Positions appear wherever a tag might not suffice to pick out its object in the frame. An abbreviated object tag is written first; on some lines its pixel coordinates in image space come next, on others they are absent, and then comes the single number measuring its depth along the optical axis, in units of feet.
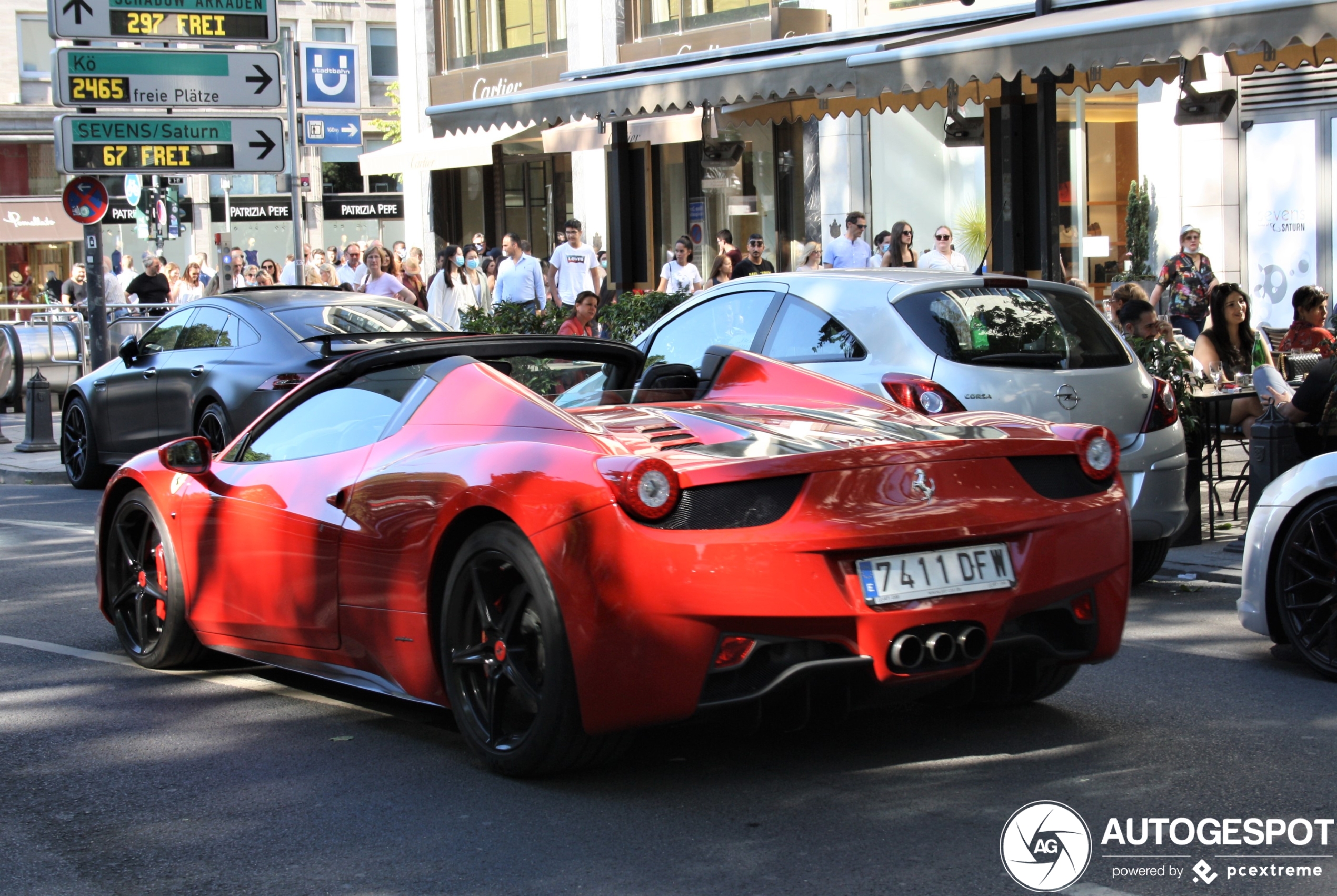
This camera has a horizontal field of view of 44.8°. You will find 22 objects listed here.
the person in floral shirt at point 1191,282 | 51.62
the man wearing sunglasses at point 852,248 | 61.26
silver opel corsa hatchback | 26.35
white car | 19.92
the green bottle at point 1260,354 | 34.73
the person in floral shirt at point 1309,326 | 37.24
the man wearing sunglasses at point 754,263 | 60.08
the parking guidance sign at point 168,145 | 54.24
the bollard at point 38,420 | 55.98
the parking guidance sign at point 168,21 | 53.47
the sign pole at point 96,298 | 55.16
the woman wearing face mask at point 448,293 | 64.59
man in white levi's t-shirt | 64.34
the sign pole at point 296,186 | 61.82
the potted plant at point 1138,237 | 64.18
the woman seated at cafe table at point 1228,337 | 37.99
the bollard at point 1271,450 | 28.25
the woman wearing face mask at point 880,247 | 59.65
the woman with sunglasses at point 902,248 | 56.29
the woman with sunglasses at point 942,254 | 58.85
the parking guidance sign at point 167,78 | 53.57
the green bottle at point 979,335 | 26.91
